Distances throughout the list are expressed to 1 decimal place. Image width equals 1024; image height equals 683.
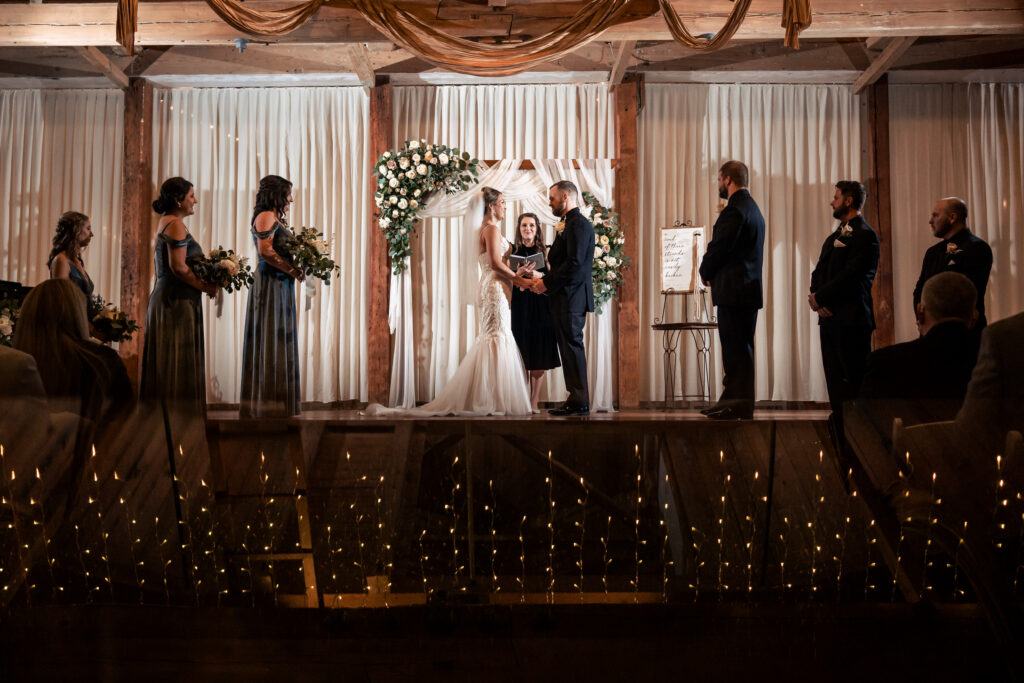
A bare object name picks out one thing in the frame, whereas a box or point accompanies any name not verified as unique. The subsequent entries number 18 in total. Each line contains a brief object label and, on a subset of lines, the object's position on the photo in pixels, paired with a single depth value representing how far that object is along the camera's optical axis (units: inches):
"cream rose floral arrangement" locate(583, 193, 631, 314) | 297.6
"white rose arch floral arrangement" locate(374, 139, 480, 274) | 300.4
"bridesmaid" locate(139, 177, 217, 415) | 212.1
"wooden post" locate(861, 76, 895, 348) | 312.7
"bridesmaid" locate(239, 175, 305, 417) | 224.8
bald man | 211.3
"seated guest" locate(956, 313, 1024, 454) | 110.3
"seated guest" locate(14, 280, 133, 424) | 169.6
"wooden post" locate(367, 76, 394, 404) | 310.7
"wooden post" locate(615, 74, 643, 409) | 309.3
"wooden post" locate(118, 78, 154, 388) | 313.6
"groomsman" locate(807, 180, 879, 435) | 209.6
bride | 253.4
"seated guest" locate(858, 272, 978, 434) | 130.6
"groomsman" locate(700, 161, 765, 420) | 212.7
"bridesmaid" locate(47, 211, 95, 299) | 223.8
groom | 240.1
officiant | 273.3
